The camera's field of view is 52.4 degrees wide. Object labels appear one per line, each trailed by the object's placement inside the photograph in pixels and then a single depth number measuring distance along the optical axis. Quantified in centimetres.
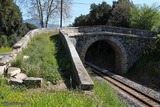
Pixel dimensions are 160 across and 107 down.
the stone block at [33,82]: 431
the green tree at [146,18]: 1582
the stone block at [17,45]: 661
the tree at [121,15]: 1758
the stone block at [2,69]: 460
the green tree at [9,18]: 1755
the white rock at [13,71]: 464
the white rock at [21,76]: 454
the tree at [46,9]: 2073
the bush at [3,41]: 1675
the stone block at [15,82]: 428
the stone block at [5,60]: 490
